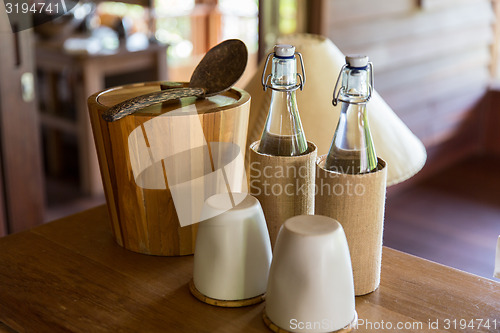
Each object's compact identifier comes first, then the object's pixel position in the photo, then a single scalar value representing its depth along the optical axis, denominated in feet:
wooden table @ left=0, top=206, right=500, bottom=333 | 2.38
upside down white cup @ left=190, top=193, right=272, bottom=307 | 2.33
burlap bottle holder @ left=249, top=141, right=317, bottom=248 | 2.56
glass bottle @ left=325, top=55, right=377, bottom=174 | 2.35
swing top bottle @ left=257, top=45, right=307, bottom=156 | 2.56
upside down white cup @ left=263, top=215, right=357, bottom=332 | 2.12
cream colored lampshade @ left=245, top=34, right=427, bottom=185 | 3.13
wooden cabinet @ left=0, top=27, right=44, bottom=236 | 6.81
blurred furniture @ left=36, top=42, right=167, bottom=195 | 10.27
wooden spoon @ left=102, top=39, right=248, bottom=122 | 2.99
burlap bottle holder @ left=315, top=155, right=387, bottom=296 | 2.37
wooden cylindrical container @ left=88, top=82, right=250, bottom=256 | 2.61
